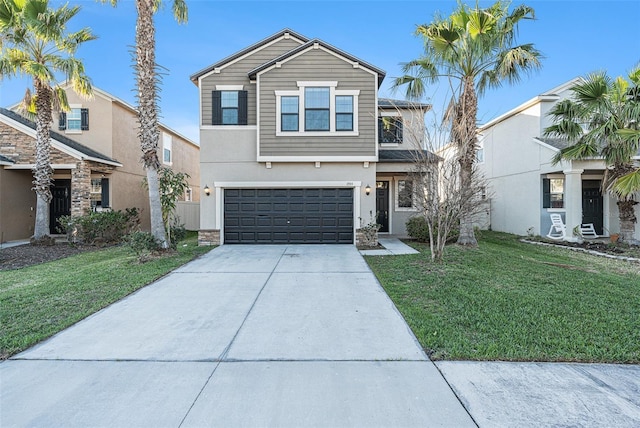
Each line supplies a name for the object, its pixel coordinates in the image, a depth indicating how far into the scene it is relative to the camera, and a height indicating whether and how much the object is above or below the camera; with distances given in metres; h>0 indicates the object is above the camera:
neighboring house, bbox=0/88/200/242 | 13.62 +2.11
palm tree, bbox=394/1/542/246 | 9.79 +4.88
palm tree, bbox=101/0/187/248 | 9.89 +3.33
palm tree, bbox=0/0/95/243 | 11.02 +5.47
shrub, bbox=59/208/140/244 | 12.61 -0.58
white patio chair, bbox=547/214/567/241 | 13.30 -0.67
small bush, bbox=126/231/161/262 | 9.19 -0.89
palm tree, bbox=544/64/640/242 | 10.59 +2.81
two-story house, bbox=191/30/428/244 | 11.87 +2.39
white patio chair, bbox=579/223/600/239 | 14.52 -0.81
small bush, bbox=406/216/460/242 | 12.45 -0.68
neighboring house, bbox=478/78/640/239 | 13.03 +1.44
